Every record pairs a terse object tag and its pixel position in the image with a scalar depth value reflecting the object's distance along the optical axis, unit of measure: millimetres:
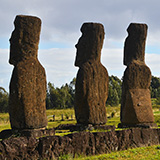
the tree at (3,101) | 64181
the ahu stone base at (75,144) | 11249
